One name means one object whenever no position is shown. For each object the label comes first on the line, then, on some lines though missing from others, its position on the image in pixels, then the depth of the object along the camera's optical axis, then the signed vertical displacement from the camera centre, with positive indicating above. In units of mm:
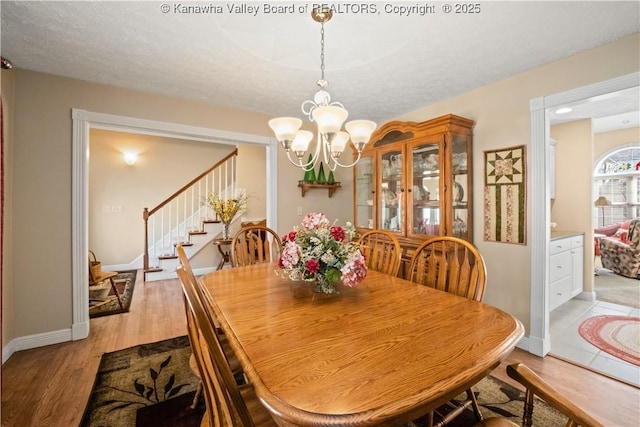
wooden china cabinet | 2580 +367
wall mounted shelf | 3653 +388
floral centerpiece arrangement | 1396 -223
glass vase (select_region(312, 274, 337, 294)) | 1450 -386
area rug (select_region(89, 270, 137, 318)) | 3199 -1106
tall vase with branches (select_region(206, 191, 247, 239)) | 4996 +98
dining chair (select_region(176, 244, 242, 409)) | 1178 -765
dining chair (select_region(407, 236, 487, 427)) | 1384 -365
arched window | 5188 +578
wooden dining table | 669 -446
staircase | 4738 -132
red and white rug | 2260 -1142
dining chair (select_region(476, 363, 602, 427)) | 716 -536
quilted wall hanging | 2385 +169
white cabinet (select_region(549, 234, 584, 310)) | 2988 -643
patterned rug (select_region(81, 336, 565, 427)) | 1576 -1179
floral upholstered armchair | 4414 -665
